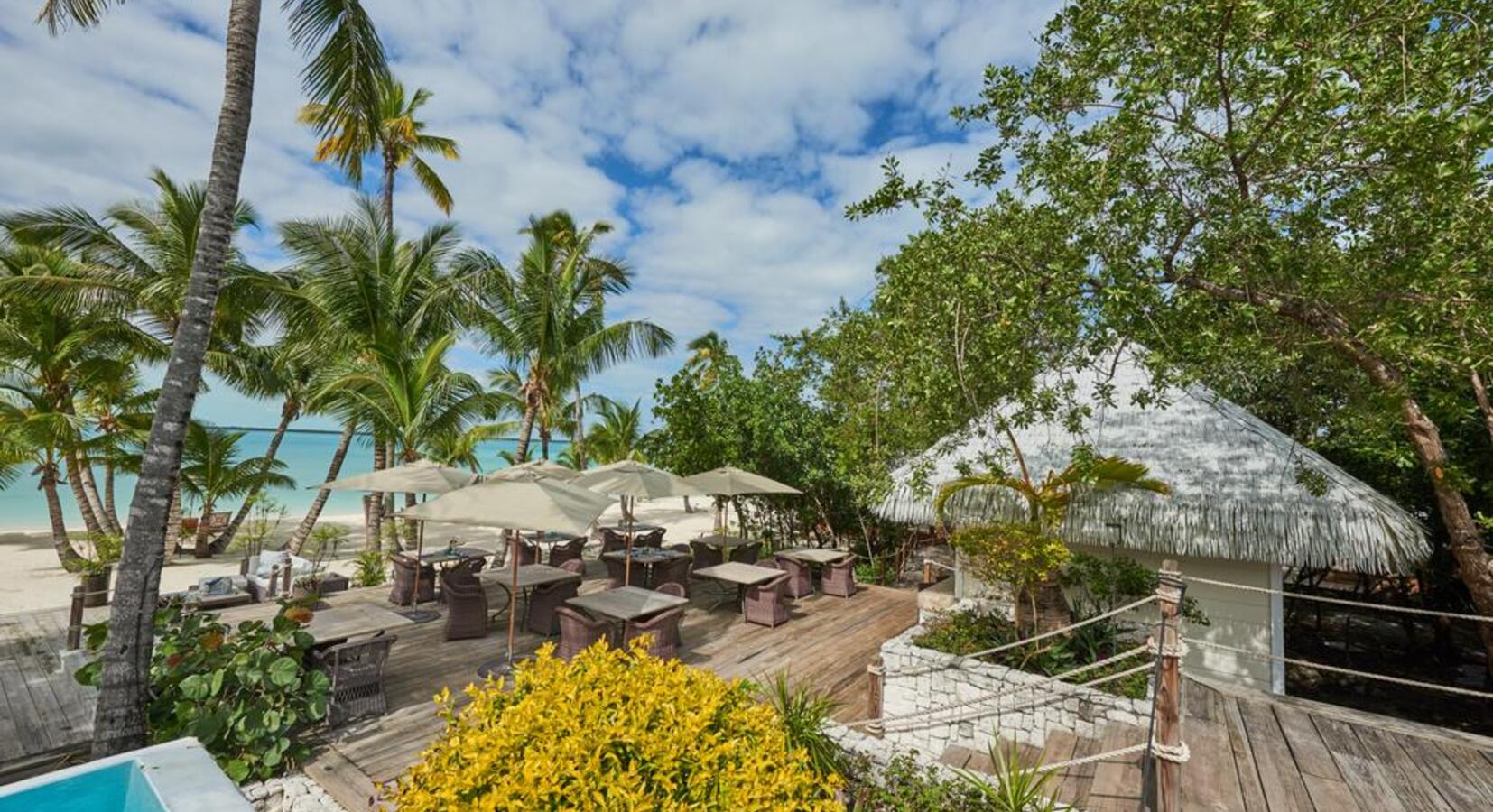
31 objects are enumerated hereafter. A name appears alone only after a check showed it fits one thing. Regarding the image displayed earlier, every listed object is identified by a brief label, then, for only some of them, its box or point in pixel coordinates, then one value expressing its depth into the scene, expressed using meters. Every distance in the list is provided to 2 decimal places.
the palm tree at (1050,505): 6.39
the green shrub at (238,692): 4.59
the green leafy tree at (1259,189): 3.75
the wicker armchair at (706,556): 12.11
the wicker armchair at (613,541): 13.34
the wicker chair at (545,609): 8.19
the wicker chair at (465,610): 7.89
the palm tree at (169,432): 4.34
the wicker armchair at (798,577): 10.79
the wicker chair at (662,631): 6.89
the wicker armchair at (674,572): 10.95
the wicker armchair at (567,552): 11.71
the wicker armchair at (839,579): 10.99
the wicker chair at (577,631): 6.68
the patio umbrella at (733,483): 10.14
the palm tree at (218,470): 14.20
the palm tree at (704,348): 31.73
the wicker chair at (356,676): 5.50
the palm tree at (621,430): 27.29
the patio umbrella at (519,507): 6.04
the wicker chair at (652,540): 13.37
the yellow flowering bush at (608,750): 2.16
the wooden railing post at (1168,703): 3.80
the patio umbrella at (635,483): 9.70
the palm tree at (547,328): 13.45
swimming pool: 3.26
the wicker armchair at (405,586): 9.62
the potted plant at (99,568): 8.80
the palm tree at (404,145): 17.10
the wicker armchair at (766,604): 9.00
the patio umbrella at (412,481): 9.34
